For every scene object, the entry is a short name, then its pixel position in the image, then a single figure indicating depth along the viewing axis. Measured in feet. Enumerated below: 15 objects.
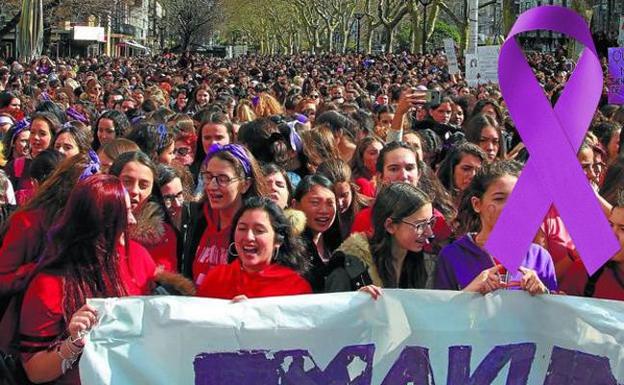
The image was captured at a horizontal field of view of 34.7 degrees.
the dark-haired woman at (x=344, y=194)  18.30
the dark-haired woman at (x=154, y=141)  22.57
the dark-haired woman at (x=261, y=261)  13.14
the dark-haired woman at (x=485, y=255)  11.55
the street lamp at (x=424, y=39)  131.34
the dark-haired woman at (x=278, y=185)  16.99
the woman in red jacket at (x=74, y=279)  11.03
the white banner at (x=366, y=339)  11.23
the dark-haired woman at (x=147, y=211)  15.79
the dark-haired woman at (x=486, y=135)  24.32
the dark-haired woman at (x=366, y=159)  21.98
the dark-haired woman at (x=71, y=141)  22.11
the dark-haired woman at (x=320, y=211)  16.93
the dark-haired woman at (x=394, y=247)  13.84
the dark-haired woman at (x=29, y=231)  11.97
